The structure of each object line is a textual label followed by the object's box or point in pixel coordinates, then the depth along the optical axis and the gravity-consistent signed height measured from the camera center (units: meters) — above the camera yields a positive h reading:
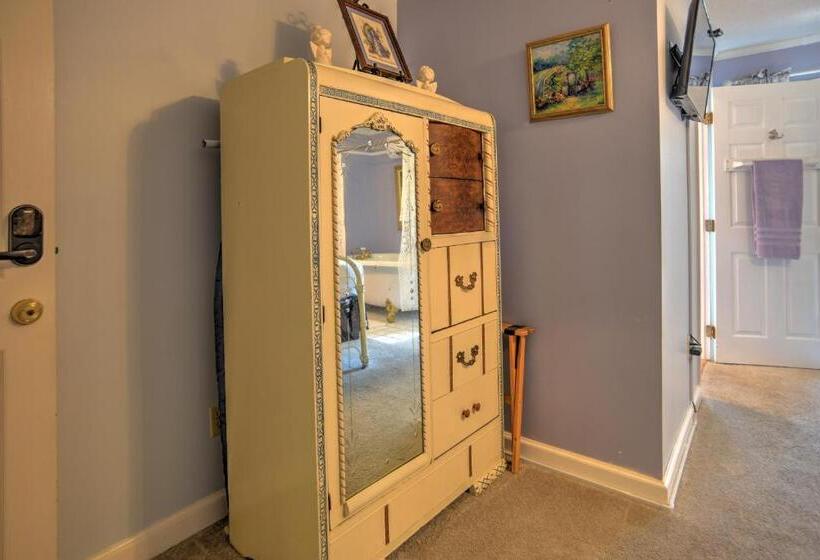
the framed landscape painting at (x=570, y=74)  1.94 +0.85
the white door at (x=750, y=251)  3.46 +0.21
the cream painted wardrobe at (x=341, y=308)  1.35 -0.08
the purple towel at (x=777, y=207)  3.39 +0.48
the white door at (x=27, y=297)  1.10 -0.03
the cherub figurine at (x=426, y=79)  1.86 +0.78
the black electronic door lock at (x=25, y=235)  1.12 +0.12
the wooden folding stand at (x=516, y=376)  2.16 -0.43
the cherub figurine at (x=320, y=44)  1.55 +0.77
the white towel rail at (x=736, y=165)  3.55 +0.81
